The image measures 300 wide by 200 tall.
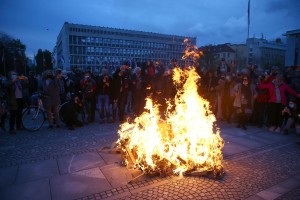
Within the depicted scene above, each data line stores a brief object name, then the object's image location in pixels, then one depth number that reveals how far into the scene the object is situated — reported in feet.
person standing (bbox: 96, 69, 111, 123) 32.73
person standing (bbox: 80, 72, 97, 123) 31.73
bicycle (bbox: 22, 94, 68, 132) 28.78
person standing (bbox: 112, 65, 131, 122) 32.68
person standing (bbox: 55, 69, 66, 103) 30.58
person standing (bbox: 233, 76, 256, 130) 30.32
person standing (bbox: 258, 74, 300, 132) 29.07
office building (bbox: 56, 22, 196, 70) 364.38
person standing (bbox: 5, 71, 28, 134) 27.12
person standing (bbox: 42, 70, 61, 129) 29.25
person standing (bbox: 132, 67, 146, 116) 34.40
